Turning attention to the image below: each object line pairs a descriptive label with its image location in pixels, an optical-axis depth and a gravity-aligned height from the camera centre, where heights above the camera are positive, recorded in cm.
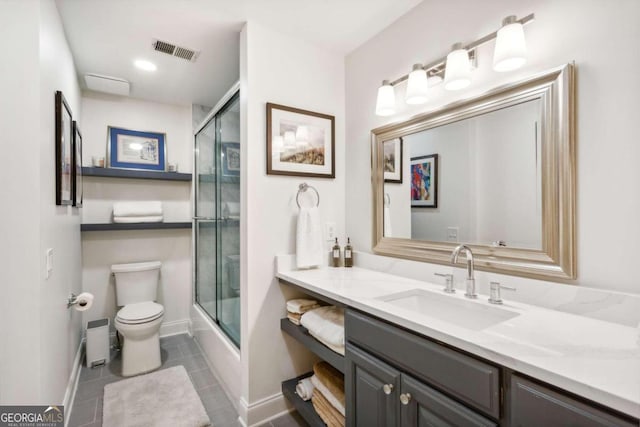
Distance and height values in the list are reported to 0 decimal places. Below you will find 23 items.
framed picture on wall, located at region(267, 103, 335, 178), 189 +47
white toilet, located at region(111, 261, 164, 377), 238 -85
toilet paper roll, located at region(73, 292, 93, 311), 183 -52
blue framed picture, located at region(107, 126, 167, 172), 294 +66
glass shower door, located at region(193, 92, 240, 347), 234 -3
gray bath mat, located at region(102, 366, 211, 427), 185 -126
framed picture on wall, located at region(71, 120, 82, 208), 210 +35
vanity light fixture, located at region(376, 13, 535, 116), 119 +69
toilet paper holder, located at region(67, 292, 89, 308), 183 -53
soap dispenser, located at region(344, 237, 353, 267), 208 -29
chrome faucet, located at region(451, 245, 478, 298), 133 -26
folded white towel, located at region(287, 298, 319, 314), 183 -56
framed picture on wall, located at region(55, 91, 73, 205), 161 +37
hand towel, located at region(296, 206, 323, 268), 189 -16
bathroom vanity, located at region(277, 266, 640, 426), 70 -43
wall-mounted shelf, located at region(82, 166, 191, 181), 268 +39
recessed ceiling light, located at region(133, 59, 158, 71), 229 +116
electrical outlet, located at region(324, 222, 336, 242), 213 -12
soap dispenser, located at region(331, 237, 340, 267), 209 -29
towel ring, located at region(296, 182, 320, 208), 200 +17
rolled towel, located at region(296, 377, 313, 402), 177 -103
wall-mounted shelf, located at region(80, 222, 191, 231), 268 -10
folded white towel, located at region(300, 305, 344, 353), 146 -58
